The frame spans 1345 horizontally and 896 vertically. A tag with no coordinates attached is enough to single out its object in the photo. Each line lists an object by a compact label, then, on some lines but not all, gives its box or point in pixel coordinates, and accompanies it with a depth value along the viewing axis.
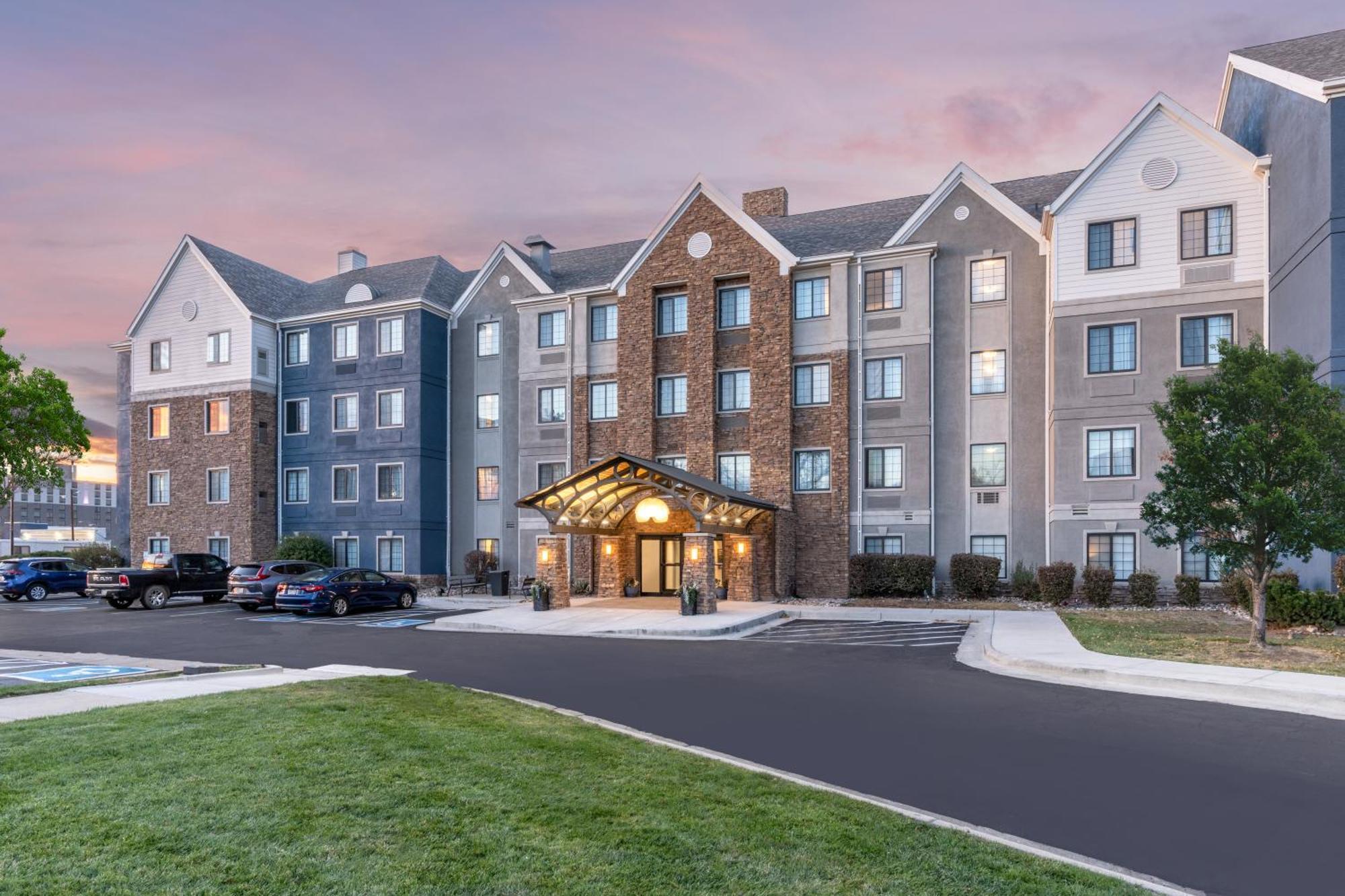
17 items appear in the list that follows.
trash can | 33.47
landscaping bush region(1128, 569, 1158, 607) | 26.00
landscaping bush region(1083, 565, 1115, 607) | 26.20
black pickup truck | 29.06
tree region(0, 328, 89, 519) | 43.50
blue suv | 34.50
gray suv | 28.20
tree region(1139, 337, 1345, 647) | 16.12
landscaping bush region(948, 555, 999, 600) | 28.38
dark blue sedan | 26.48
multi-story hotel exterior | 26.86
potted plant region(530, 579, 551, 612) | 27.03
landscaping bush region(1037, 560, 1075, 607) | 26.73
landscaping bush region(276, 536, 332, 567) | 37.84
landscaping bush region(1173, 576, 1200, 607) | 25.69
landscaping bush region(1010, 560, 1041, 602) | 27.64
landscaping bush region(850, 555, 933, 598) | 29.11
